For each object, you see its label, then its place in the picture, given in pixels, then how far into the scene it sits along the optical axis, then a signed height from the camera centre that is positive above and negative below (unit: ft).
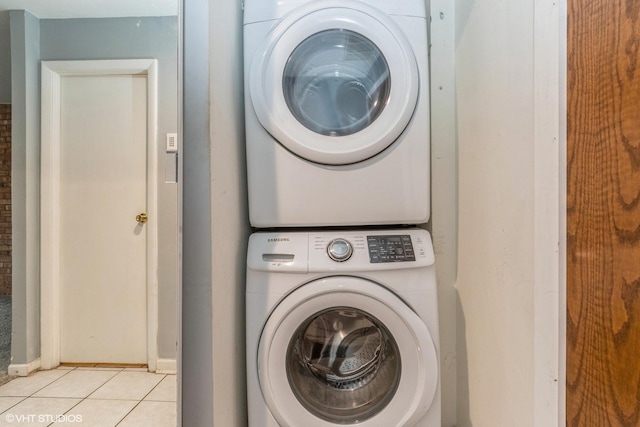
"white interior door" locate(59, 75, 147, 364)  6.50 -0.16
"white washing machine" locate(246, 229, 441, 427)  3.27 -1.23
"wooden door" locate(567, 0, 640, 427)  1.80 -0.02
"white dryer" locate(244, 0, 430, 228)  3.59 +0.95
